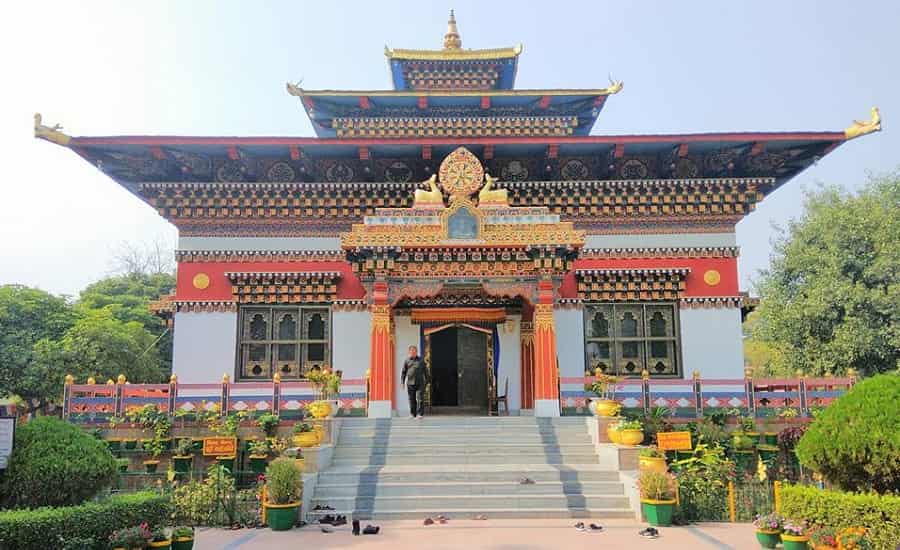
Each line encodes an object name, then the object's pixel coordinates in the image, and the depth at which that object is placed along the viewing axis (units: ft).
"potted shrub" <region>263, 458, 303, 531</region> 33.76
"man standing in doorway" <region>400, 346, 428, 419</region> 50.21
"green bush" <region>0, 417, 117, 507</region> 25.59
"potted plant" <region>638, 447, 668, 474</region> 36.99
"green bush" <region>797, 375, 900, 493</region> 25.85
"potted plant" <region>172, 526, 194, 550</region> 27.35
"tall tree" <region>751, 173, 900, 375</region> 75.05
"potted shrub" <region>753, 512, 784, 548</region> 28.76
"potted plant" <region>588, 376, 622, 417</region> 44.06
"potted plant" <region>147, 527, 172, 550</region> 26.35
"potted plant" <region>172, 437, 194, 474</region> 45.16
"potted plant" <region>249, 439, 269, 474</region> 44.57
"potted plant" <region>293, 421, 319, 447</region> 40.37
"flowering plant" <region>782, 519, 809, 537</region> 27.27
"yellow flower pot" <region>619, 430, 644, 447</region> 40.27
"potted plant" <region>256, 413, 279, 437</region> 46.42
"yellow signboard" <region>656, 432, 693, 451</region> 44.78
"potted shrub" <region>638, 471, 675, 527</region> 33.96
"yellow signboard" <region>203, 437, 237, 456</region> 44.98
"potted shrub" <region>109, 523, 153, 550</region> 24.91
